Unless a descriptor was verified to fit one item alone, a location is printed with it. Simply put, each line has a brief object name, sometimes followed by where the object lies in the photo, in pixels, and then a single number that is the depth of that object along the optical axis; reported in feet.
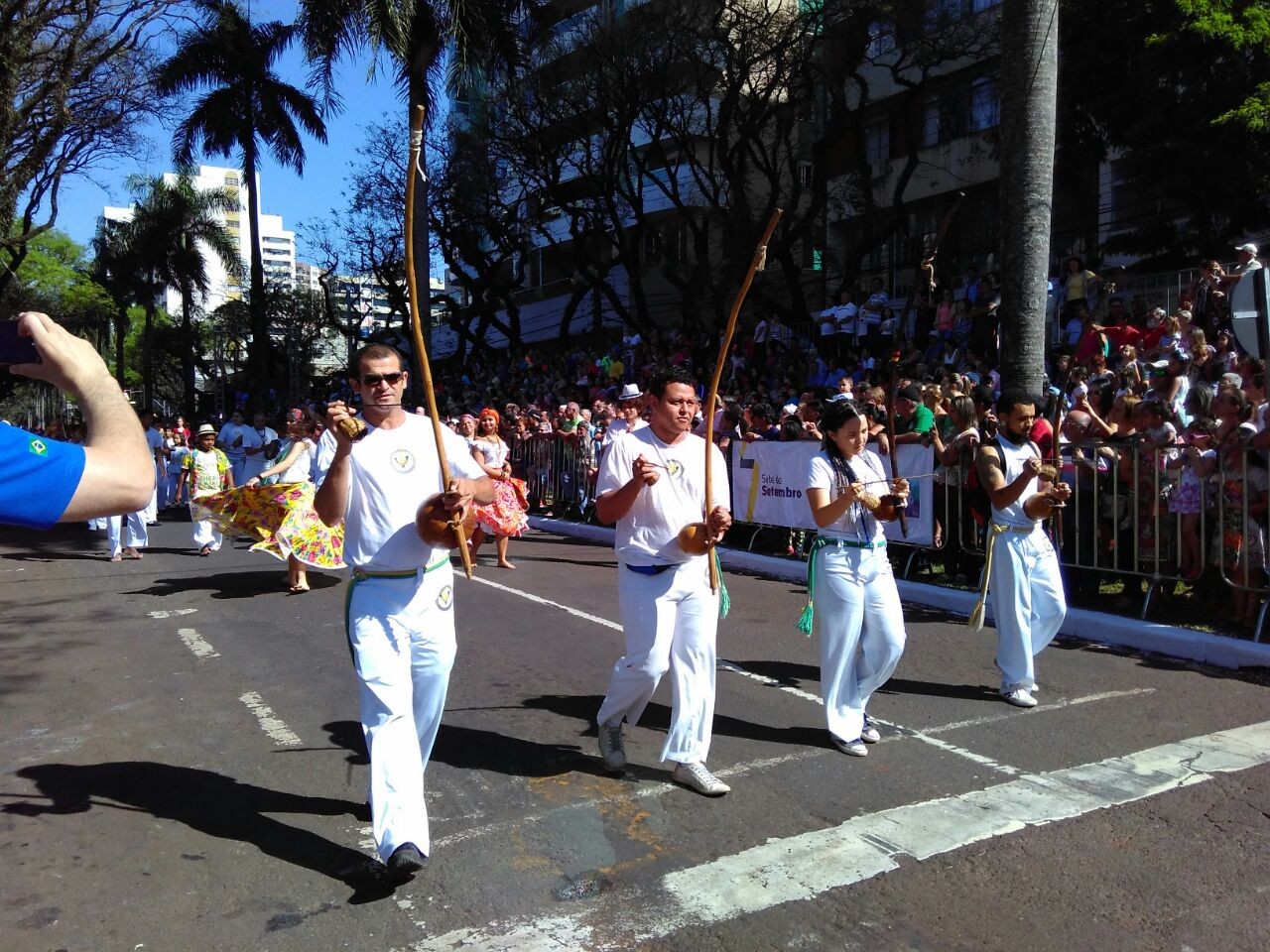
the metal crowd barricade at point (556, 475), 56.80
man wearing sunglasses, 12.73
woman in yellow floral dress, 32.04
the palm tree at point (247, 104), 103.14
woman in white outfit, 17.63
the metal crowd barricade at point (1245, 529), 24.53
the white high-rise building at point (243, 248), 168.38
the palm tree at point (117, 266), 160.04
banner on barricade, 35.12
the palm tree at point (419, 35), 59.26
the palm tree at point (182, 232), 153.07
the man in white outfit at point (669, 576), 15.78
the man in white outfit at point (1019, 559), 20.29
